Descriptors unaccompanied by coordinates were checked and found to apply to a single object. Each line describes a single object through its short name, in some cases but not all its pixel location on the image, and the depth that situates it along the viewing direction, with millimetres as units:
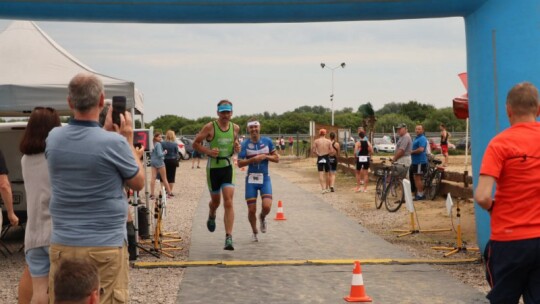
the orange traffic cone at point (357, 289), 6938
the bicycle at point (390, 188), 16059
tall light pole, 62975
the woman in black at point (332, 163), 21150
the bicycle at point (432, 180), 17859
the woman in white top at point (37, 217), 4973
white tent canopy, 9383
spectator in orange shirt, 4230
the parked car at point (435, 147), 48288
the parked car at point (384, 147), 59447
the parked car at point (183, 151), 48834
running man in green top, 9891
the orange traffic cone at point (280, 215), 14355
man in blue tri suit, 10617
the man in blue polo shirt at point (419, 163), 18109
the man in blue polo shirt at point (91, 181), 4000
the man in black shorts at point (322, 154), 20844
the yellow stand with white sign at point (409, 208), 11271
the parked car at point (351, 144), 57469
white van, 11641
